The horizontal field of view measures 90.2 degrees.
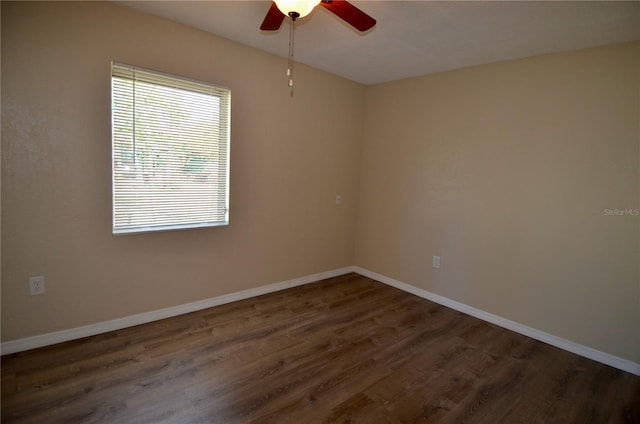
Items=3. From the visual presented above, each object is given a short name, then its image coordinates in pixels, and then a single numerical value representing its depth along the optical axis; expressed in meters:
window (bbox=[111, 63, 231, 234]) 2.49
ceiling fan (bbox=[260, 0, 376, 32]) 1.62
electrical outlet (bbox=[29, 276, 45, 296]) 2.26
